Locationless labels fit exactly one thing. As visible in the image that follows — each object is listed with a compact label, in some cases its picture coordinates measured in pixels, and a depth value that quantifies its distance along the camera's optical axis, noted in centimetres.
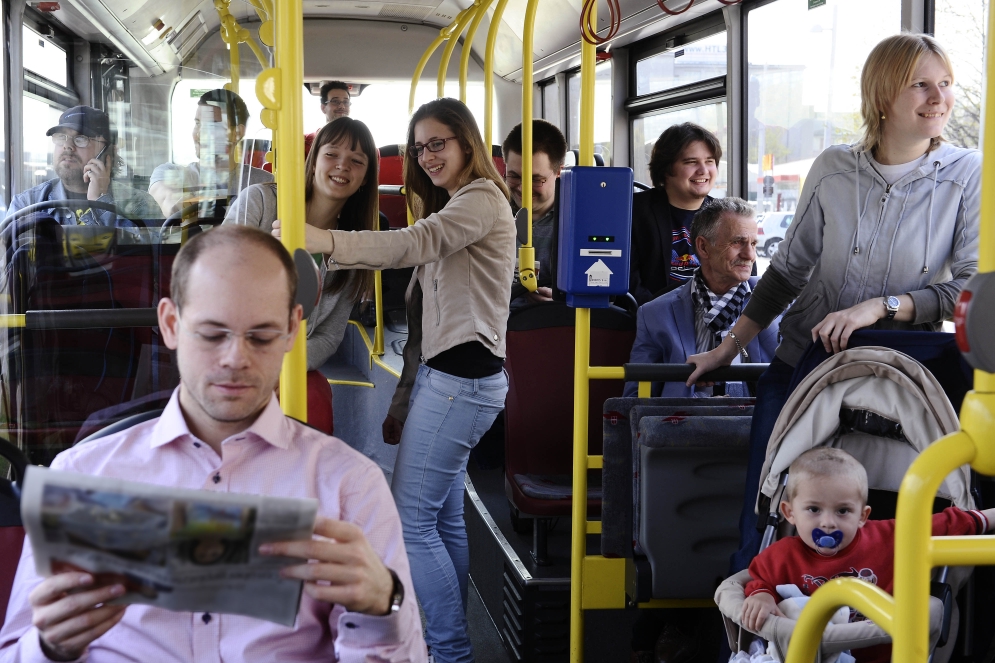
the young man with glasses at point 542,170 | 465
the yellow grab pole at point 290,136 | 171
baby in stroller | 199
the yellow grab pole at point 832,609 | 131
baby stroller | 203
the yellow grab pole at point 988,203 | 134
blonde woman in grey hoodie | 222
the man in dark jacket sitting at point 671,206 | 409
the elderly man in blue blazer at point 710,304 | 318
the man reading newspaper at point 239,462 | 141
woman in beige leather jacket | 271
